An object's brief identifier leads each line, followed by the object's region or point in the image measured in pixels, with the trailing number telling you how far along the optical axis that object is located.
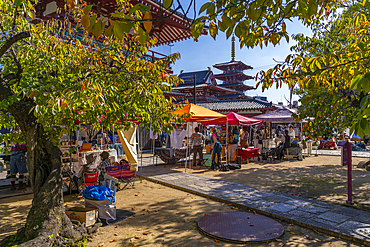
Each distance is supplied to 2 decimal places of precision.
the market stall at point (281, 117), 13.59
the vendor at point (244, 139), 14.50
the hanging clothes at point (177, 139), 13.55
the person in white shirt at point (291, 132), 15.39
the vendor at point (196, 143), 11.10
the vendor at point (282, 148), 13.51
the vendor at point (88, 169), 6.66
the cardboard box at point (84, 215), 4.29
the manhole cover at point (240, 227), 4.08
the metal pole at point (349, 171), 5.64
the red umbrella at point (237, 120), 11.56
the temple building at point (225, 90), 26.03
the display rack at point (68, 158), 8.45
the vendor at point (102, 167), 6.72
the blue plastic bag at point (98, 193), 4.79
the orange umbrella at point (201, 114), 9.52
